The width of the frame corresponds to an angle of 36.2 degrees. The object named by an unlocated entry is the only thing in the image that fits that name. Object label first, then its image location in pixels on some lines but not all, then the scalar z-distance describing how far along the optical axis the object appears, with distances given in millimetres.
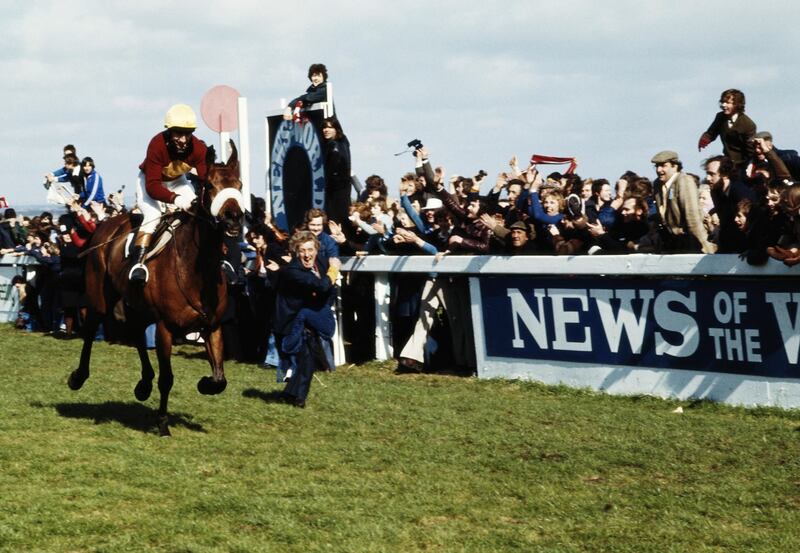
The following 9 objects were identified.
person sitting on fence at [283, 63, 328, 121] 17719
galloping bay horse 10781
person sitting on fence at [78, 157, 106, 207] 24672
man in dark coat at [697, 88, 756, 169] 13086
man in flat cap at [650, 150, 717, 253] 12719
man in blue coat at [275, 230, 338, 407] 13195
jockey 11023
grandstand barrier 11609
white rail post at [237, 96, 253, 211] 19203
